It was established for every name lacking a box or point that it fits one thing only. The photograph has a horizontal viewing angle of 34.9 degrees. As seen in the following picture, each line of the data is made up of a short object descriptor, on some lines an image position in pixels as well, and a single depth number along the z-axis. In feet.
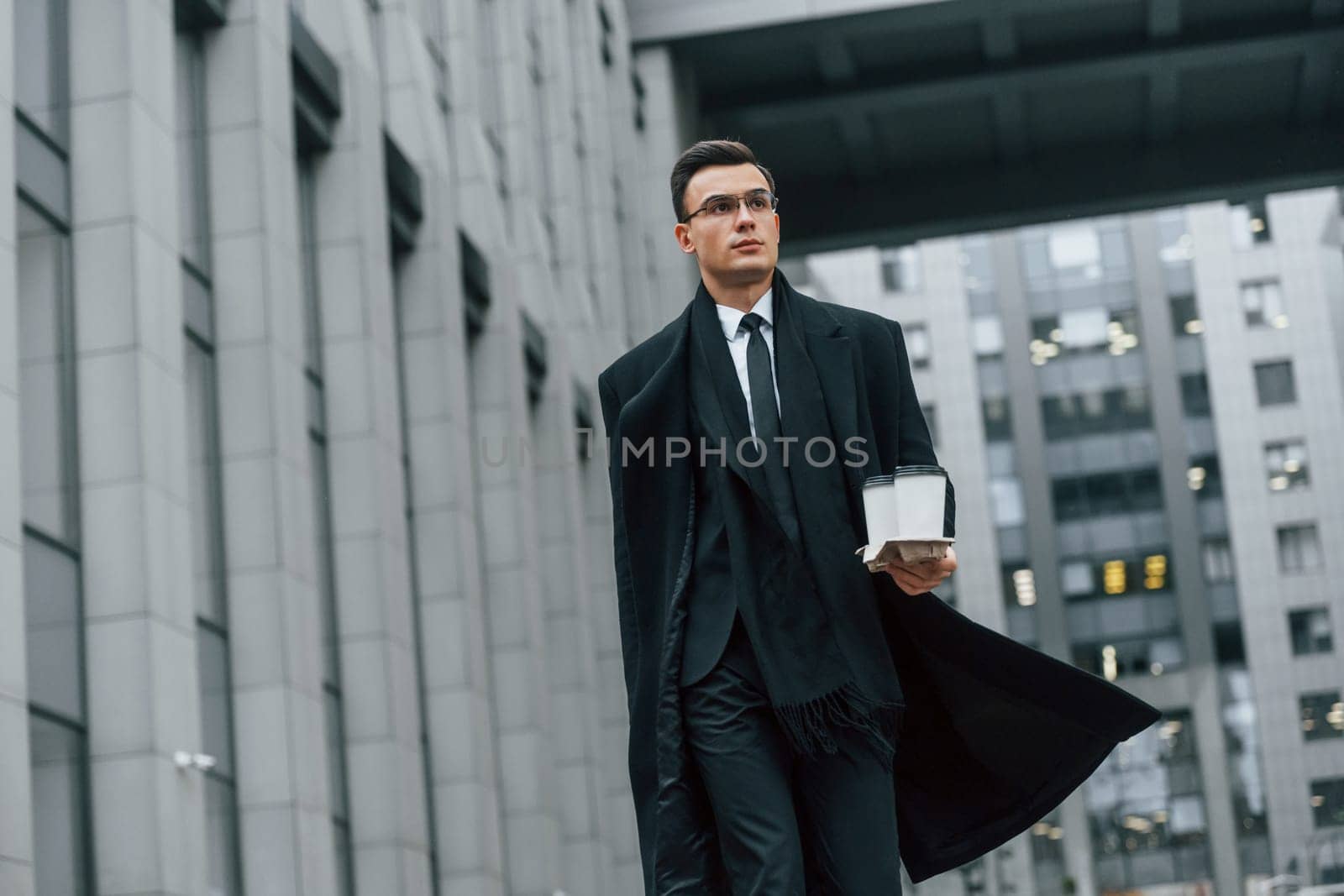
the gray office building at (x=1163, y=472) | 283.18
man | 16.43
